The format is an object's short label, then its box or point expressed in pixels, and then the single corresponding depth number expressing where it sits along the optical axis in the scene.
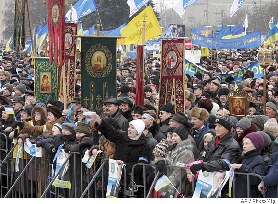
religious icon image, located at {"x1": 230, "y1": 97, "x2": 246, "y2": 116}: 12.62
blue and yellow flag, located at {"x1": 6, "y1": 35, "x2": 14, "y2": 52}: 36.91
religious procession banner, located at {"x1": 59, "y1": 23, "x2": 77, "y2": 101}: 14.06
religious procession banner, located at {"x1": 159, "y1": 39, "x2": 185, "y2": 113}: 13.25
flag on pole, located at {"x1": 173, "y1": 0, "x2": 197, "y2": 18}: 24.91
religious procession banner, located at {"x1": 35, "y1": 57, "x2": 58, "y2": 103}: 15.08
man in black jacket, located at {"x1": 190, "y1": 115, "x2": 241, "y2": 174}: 8.28
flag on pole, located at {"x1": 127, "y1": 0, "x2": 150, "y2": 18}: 23.38
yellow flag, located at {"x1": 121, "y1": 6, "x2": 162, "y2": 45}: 19.61
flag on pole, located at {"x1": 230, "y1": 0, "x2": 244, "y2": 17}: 26.56
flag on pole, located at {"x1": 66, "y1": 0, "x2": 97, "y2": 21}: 25.50
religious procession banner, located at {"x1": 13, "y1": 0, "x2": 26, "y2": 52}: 15.47
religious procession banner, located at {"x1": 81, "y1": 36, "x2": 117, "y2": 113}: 12.16
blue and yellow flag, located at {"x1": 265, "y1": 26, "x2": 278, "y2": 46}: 26.04
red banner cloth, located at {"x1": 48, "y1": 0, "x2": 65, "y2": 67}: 12.40
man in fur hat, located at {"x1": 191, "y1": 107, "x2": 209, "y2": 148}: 10.70
